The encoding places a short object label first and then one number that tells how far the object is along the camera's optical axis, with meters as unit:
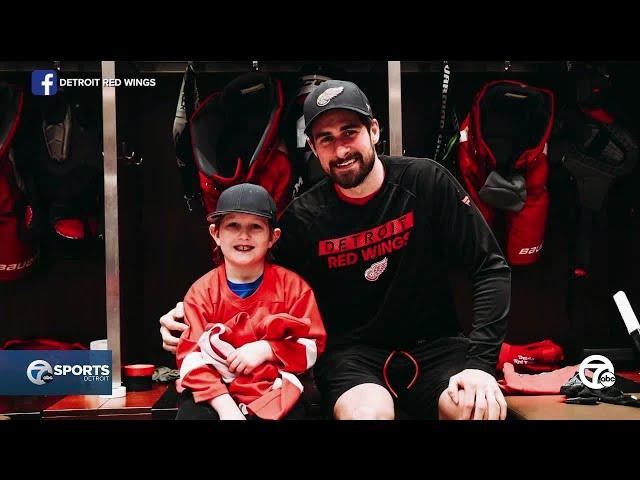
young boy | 2.37
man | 2.50
